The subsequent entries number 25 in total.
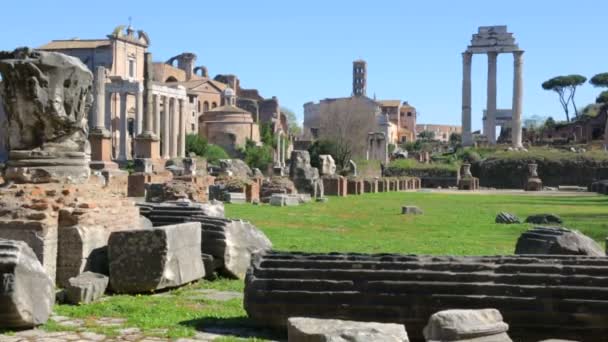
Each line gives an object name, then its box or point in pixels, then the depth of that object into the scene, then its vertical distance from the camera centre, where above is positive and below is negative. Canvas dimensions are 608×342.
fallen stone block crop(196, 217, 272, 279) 8.48 -0.90
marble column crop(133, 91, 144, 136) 58.69 +3.61
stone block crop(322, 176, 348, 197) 32.88 -0.91
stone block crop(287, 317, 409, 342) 4.45 -0.96
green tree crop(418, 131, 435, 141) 137.50 +5.27
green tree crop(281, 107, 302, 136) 118.68 +6.27
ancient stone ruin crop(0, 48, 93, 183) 8.28 +0.48
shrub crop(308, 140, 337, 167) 56.84 +1.11
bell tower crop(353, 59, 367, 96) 136.75 +14.91
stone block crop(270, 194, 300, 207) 23.52 -1.11
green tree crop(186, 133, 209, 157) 62.41 +1.30
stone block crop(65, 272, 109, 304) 6.82 -1.11
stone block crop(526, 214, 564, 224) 18.03 -1.16
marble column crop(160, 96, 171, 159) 58.22 +2.53
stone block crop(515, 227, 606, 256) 9.16 -0.88
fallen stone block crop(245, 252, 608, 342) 5.43 -0.89
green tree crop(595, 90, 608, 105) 97.32 +8.79
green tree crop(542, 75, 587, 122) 103.06 +10.86
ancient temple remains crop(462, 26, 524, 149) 74.62 +9.51
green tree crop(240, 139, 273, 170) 54.53 +0.50
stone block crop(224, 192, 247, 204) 23.91 -1.08
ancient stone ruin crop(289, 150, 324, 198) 30.20 -0.49
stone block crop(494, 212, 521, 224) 18.17 -1.18
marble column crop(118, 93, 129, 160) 59.97 +2.55
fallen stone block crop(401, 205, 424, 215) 21.27 -1.20
